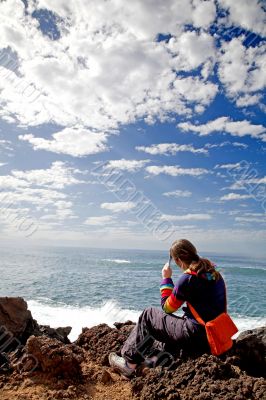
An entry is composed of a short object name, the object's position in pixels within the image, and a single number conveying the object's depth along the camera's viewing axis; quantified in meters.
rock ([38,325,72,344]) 6.33
